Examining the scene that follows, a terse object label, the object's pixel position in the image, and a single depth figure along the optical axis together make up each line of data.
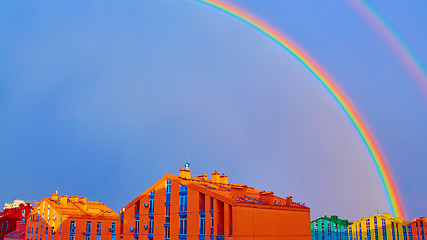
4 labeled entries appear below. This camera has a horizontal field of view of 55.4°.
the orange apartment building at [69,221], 72.94
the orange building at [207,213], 41.09
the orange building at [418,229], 96.18
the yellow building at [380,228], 99.75
